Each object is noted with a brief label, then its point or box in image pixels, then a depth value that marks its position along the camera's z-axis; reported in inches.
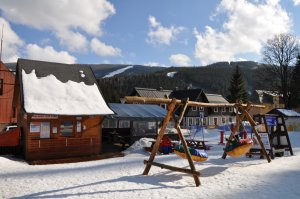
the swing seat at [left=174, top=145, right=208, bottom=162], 364.0
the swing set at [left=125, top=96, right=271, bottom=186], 329.0
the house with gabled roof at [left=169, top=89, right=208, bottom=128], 1808.4
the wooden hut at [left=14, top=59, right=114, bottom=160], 530.4
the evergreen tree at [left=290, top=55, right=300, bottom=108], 1474.5
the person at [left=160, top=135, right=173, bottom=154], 590.7
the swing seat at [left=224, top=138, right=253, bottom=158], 398.7
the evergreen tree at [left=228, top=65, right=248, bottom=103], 1960.5
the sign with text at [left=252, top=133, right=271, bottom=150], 496.0
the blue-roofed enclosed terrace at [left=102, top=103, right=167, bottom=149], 709.8
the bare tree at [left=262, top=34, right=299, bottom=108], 1410.8
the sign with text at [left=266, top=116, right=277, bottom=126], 531.9
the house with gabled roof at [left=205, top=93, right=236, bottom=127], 1938.3
